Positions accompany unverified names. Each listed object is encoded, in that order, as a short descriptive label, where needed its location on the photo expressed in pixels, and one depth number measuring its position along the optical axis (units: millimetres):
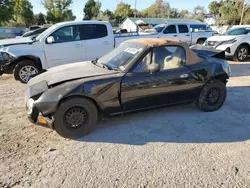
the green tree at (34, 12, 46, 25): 60541
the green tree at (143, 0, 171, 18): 73812
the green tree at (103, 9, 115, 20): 65819
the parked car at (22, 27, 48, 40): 14151
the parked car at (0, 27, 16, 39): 20953
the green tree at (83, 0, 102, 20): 64812
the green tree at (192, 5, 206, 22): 67512
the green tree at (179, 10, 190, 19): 76738
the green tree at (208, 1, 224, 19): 62359
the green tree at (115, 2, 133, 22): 65875
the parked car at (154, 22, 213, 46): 11906
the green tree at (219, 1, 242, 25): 45312
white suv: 10203
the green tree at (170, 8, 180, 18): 79369
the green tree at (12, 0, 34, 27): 47288
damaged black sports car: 3455
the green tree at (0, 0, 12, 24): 35288
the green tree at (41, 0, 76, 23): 52125
